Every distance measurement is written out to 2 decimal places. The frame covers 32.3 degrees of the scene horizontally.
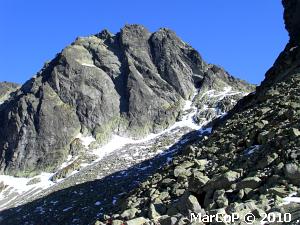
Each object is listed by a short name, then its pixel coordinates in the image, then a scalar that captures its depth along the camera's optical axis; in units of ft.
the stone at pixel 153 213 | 79.51
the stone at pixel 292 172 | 66.80
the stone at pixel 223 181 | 77.82
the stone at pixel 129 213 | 87.29
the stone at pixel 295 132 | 83.36
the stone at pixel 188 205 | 73.67
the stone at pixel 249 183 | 72.08
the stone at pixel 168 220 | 68.64
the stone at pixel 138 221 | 76.28
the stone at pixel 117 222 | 82.69
